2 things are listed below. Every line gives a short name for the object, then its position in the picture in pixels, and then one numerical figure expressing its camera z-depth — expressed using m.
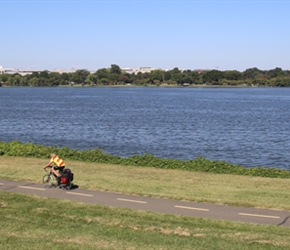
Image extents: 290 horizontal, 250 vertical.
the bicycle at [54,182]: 17.28
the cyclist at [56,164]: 18.09
